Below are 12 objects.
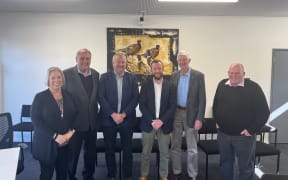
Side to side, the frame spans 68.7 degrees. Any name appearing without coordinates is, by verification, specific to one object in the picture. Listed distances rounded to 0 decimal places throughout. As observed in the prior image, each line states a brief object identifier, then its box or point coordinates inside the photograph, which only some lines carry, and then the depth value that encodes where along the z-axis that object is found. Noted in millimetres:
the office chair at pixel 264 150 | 2590
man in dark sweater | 2165
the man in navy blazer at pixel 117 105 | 2416
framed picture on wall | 3858
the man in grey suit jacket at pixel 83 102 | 2354
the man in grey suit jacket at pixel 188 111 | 2474
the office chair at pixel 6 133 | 2066
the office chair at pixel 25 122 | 3369
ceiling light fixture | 2967
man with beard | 2432
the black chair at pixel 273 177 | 1177
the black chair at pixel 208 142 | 2602
